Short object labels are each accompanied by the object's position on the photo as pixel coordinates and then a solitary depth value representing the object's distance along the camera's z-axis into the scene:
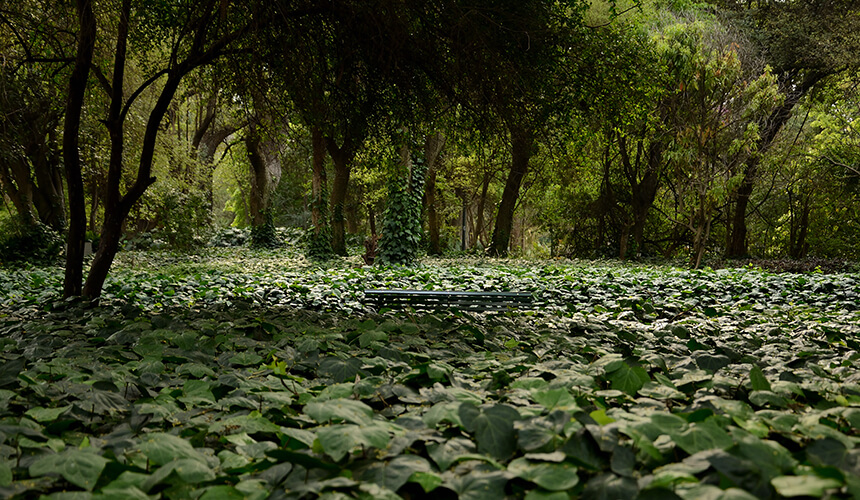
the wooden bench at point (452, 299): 7.00
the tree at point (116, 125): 6.30
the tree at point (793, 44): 16.16
